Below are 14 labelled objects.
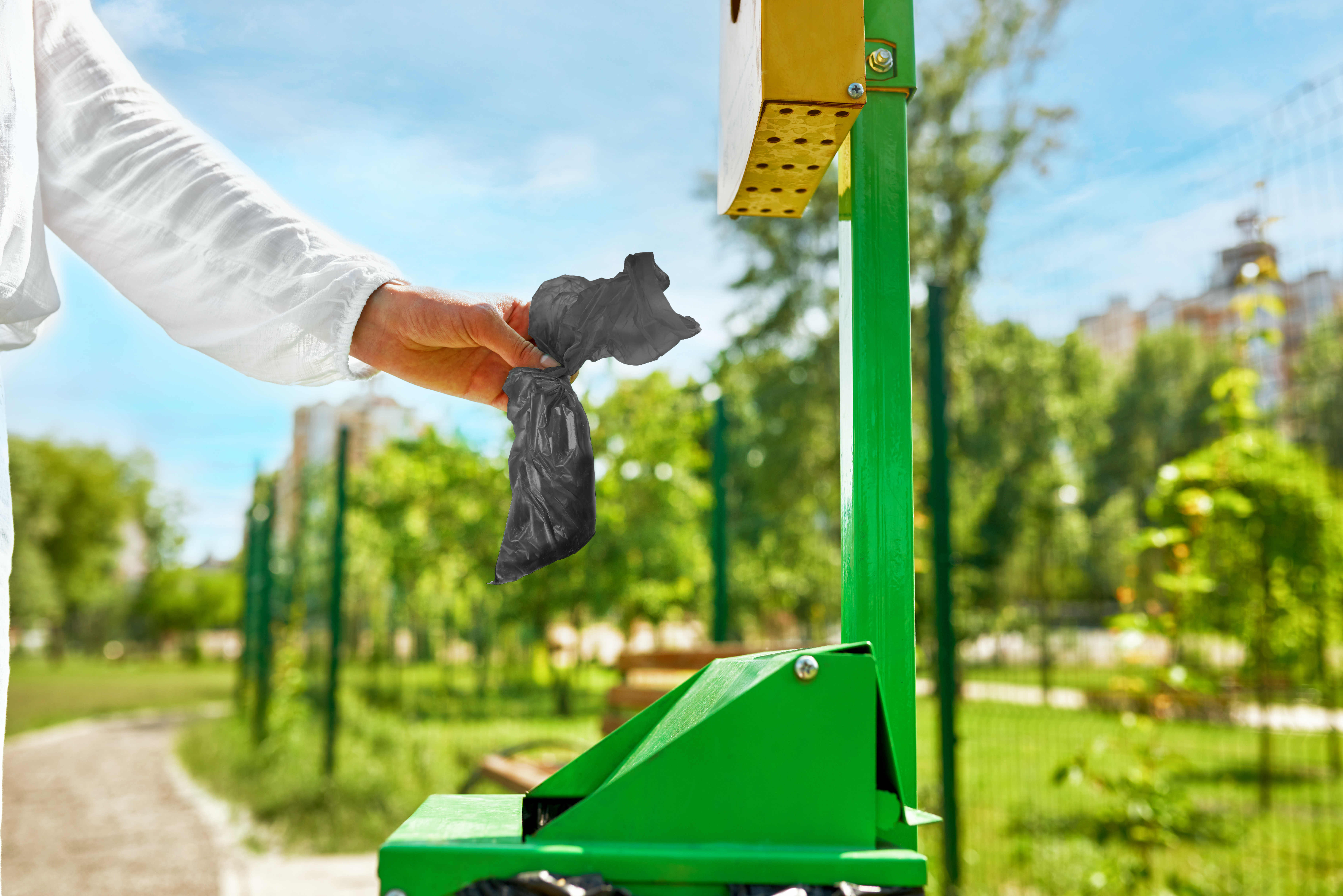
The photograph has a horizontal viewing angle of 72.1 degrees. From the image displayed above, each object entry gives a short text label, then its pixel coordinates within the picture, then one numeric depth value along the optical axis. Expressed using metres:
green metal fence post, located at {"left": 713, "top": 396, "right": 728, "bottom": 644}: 4.31
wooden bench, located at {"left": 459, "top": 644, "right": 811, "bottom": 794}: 3.25
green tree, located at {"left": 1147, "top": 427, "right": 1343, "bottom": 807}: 3.17
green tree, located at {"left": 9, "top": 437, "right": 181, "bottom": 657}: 22.27
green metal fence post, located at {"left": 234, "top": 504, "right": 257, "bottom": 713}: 9.15
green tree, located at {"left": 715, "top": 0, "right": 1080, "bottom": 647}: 9.37
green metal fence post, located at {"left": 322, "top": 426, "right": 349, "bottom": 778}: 5.46
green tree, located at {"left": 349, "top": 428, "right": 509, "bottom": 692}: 6.99
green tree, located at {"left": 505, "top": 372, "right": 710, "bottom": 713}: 7.92
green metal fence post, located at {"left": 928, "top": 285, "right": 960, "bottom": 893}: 3.01
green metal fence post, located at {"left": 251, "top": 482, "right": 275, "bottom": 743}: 7.82
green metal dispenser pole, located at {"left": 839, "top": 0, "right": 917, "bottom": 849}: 0.99
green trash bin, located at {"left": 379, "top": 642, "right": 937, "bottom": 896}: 0.68
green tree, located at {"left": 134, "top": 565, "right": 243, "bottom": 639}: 26.92
